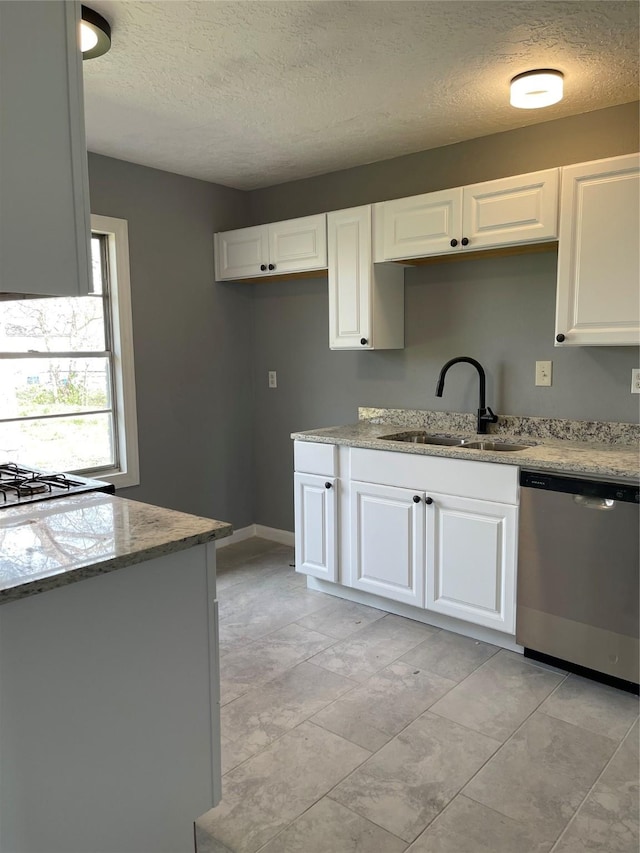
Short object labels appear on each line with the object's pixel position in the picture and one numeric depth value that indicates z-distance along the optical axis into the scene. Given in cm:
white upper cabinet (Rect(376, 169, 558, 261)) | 275
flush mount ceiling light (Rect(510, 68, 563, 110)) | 243
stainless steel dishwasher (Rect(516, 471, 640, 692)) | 238
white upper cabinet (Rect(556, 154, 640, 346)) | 254
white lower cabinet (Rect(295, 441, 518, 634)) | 273
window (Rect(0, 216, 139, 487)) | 326
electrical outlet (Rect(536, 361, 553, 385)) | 311
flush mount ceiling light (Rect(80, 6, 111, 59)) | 197
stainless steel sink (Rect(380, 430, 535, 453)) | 310
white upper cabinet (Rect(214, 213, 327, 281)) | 355
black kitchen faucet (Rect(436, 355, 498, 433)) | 324
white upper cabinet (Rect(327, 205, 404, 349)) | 334
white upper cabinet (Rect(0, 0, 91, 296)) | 132
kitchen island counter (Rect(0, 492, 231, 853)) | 133
